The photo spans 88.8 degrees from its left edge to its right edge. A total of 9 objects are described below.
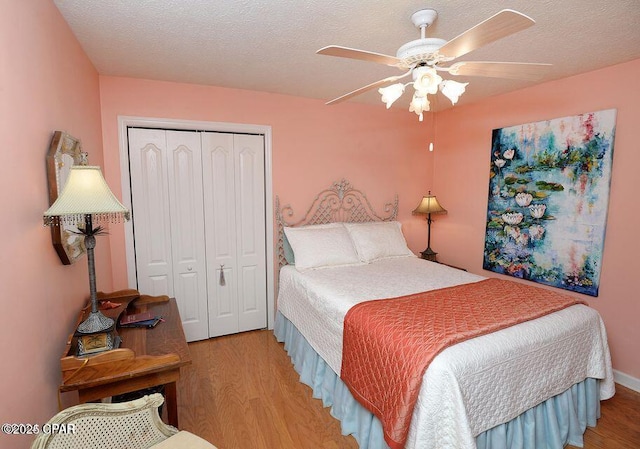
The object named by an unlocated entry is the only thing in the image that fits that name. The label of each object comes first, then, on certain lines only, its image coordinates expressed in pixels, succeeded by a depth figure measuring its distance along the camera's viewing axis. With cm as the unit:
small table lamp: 369
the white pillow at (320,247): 294
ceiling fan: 123
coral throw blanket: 149
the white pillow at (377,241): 317
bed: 144
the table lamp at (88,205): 129
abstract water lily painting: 253
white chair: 105
